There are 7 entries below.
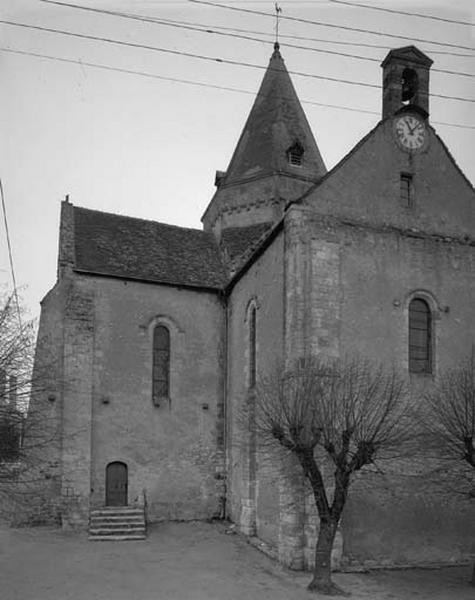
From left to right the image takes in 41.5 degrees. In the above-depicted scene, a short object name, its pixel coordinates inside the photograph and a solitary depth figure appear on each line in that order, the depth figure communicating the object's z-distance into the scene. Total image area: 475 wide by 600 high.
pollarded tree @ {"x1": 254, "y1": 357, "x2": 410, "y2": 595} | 13.62
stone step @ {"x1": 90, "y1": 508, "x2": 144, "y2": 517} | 20.12
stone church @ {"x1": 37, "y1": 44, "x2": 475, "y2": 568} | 16.52
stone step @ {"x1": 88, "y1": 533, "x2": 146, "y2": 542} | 18.57
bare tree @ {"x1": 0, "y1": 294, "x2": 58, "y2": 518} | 12.84
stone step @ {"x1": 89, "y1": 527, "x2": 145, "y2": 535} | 19.03
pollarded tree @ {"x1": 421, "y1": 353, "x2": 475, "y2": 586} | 14.22
